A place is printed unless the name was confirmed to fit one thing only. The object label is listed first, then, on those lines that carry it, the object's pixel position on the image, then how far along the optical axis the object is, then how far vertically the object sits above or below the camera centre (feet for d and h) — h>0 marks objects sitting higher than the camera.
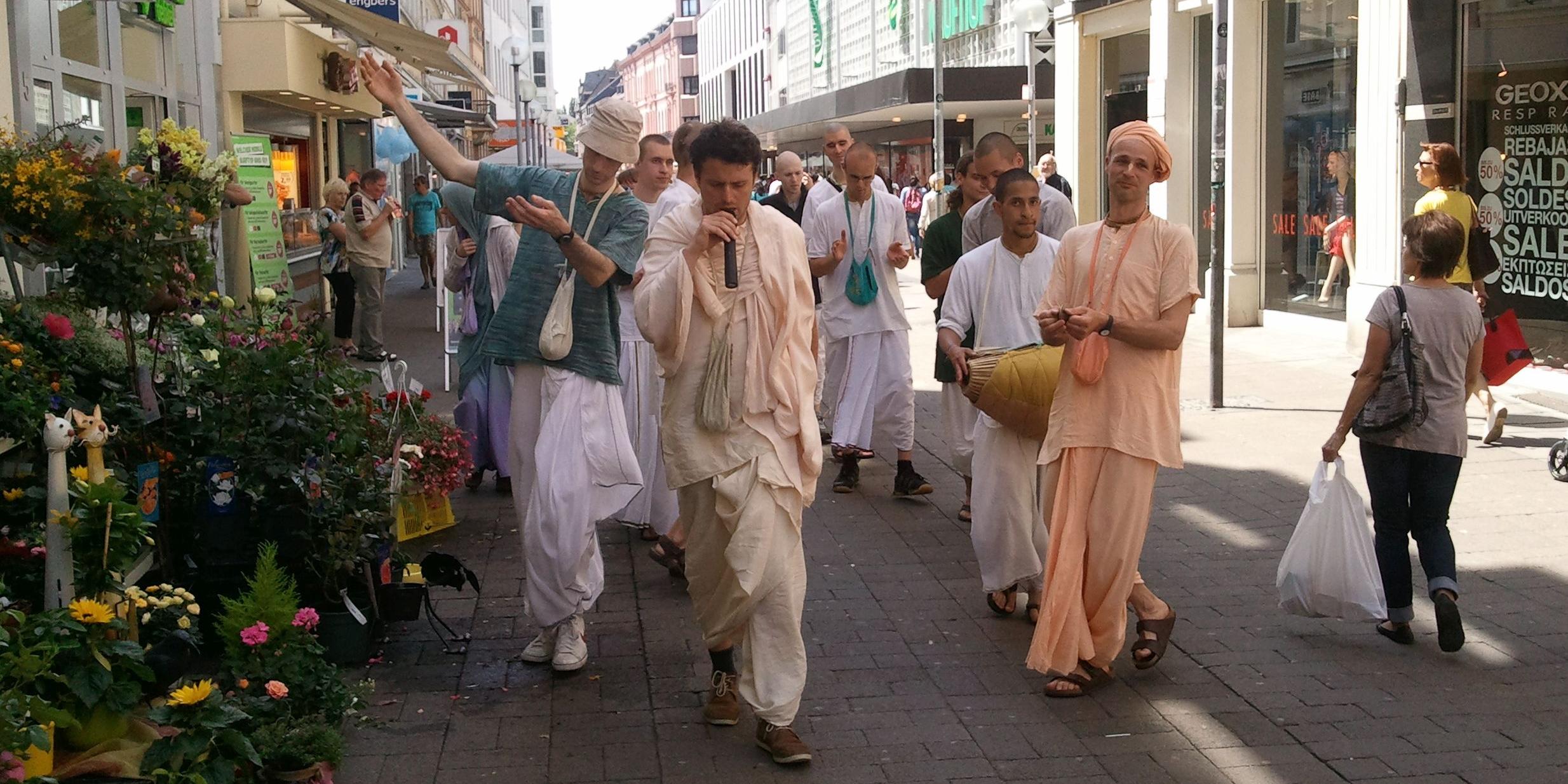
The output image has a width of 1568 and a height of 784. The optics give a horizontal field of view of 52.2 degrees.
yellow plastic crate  25.34 -4.25
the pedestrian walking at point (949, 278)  24.71 -0.65
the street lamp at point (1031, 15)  70.38 +9.65
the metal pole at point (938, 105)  92.63 +7.71
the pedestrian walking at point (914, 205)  115.55 +2.39
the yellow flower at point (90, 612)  12.98 -2.84
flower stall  13.20 -2.48
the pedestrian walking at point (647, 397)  24.71 -2.40
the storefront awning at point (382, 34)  48.62 +6.90
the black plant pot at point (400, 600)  19.26 -4.18
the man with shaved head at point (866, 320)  29.63 -1.51
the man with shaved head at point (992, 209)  23.95 +0.43
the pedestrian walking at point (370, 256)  53.26 -0.09
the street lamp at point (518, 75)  117.19 +13.50
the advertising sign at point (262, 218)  47.50 +1.14
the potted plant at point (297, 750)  13.97 -4.34
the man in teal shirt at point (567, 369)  18.24 -1.41
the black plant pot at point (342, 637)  18.38 -4.38
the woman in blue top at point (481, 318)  24.76 -1.27
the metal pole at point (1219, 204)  37.78 +0.61
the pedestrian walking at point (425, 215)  78.23 +1.80
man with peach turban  17.15 -1.90
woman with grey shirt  18.98 -2.53
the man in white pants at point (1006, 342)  20.17 -1.39
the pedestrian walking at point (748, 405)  15.51 -1.59
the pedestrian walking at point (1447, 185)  33.55 +0.80
